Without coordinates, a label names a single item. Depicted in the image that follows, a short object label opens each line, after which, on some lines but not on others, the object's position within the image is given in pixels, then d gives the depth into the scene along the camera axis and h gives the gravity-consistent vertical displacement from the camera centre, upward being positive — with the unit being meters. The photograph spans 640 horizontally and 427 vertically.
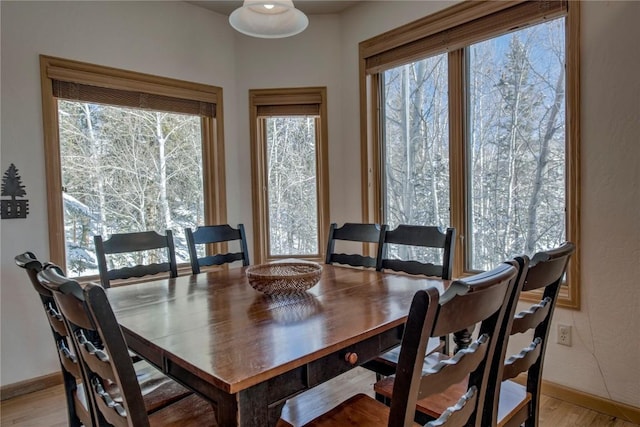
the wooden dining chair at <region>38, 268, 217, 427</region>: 0.90 -0.38
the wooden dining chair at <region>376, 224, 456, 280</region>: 1.97 -0.27
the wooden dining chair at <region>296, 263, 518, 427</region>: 0.81 -0.34
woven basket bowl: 1.56 -0.34
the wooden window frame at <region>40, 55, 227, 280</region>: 2.56 +0.75
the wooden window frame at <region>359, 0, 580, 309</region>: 2.14 +0.79
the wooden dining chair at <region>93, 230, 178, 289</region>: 1.99 -0.26
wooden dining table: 0.97 -0.41
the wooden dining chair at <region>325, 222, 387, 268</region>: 2.28 -0.26
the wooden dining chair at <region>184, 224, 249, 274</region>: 2.31 -0.25
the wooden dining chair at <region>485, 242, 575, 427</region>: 1.15 -0.53
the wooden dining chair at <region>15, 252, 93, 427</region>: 1.23 -0.52
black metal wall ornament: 2.37 +0.06
